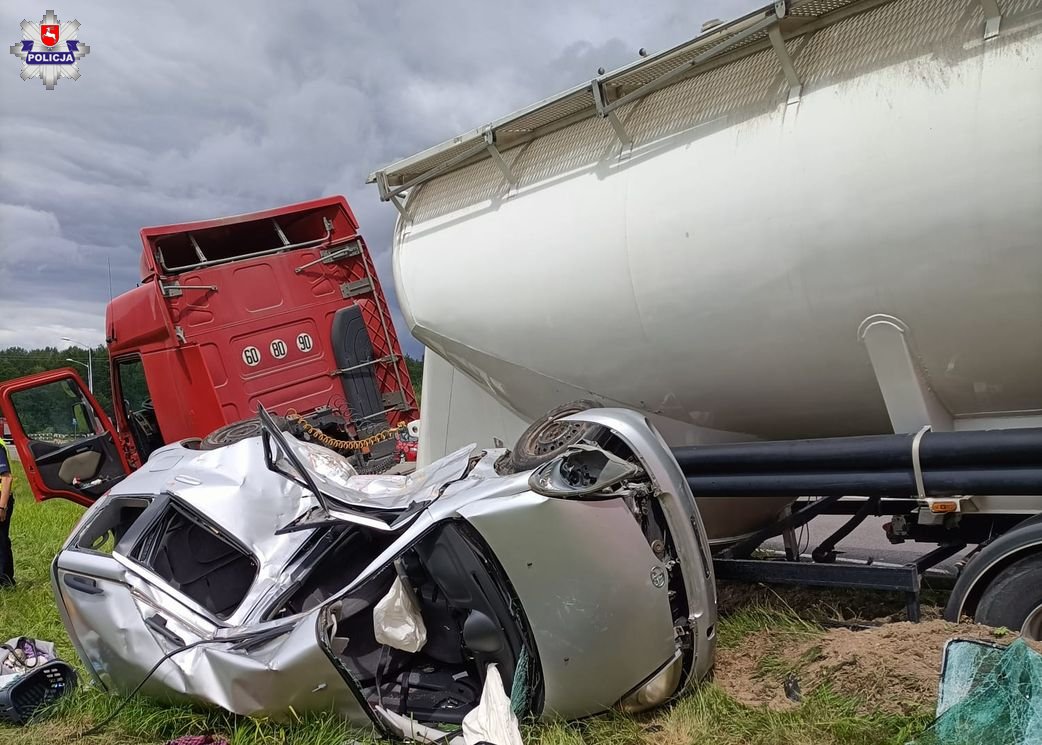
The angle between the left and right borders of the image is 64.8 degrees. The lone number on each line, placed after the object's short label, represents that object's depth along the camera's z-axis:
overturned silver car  2.98
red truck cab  7.50
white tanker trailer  2.98
